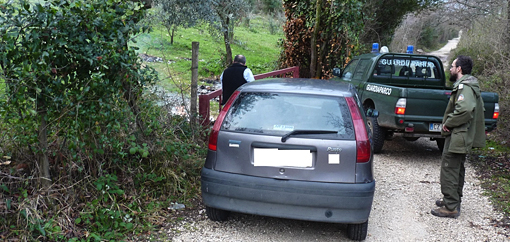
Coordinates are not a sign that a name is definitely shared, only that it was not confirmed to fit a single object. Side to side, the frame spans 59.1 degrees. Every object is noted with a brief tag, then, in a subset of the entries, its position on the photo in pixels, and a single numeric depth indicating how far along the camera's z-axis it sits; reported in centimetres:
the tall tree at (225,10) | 736
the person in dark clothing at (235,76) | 671
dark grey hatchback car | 388
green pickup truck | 688
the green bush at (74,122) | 367
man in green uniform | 483
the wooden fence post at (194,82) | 616
